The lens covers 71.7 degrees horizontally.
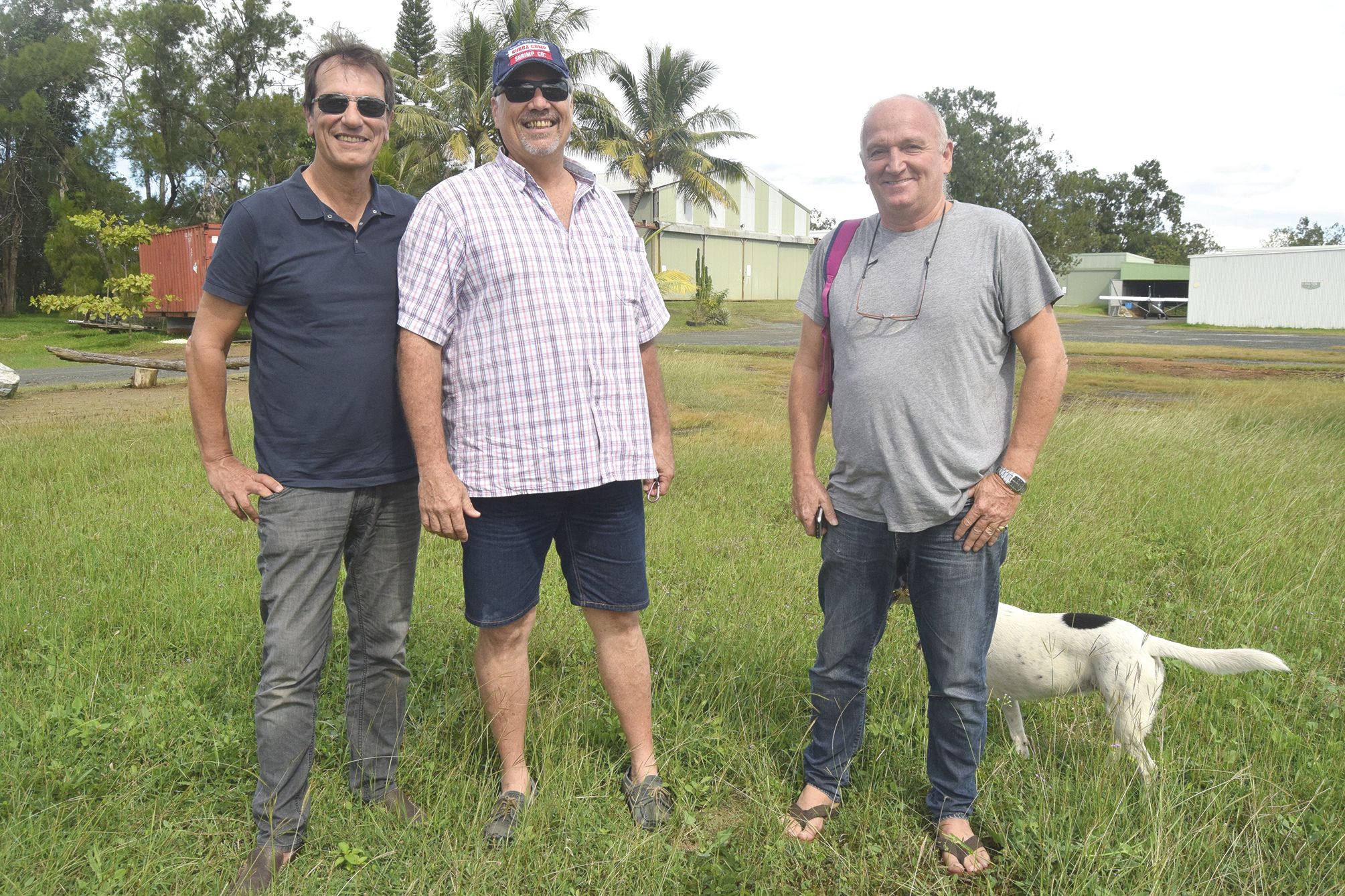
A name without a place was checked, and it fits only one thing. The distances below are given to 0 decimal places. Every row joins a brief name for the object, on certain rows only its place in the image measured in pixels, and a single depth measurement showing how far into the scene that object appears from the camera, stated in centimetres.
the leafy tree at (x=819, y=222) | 8339
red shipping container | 2597
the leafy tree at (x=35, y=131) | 3956
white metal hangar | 3797
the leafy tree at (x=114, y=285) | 2497
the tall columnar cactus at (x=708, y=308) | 3588
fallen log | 1584
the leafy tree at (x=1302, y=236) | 8675
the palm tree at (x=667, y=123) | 3788
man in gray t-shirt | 255
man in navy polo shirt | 256
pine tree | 4594
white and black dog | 287
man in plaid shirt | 256
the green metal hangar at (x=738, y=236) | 4525
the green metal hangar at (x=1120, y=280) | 6172
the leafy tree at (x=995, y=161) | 6875
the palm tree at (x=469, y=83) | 3111
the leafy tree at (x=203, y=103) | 3922
